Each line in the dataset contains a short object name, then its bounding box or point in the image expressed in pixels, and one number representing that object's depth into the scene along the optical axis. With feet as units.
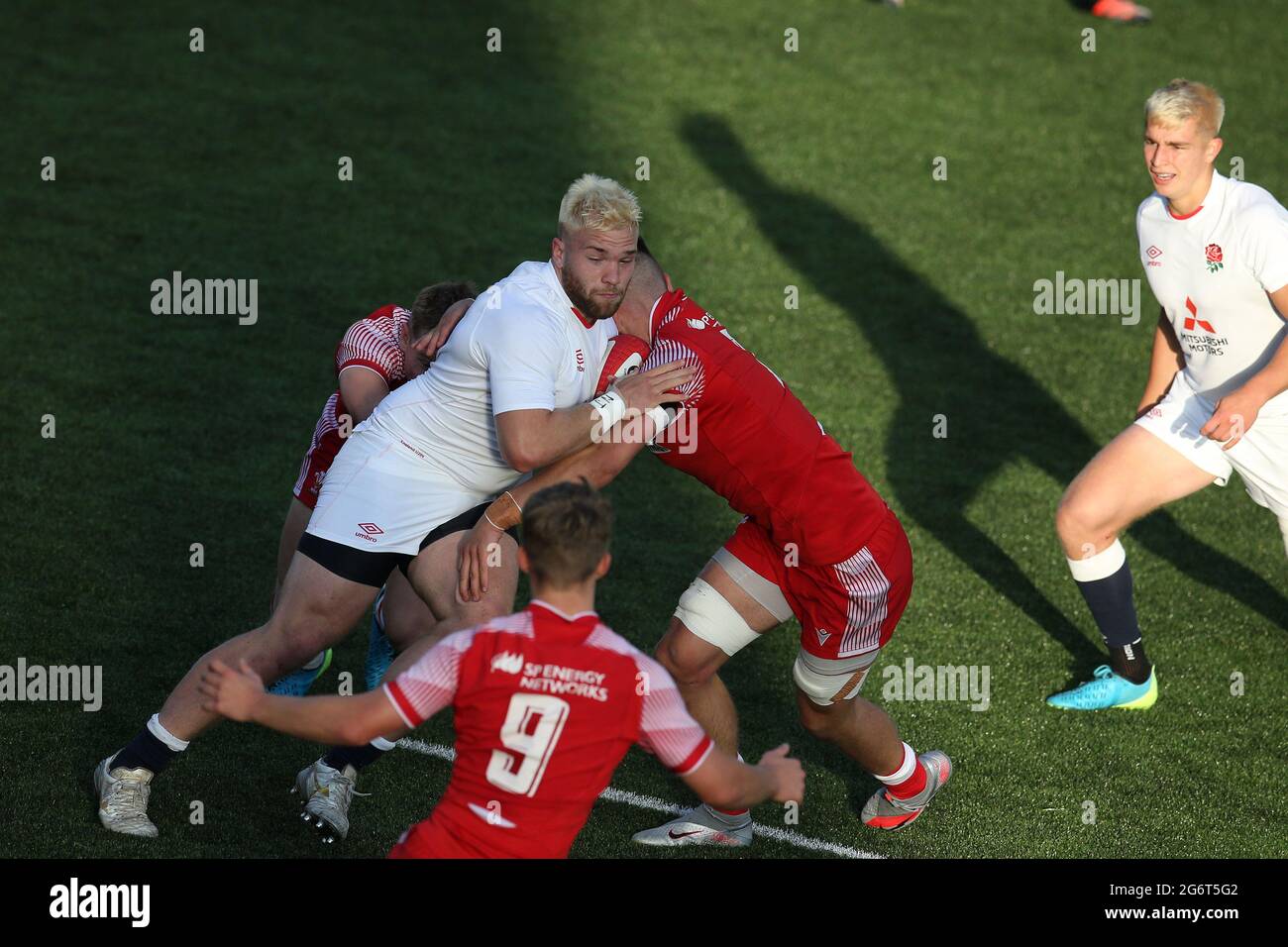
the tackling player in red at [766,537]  35.12
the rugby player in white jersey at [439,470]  33.14
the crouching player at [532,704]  25.54
